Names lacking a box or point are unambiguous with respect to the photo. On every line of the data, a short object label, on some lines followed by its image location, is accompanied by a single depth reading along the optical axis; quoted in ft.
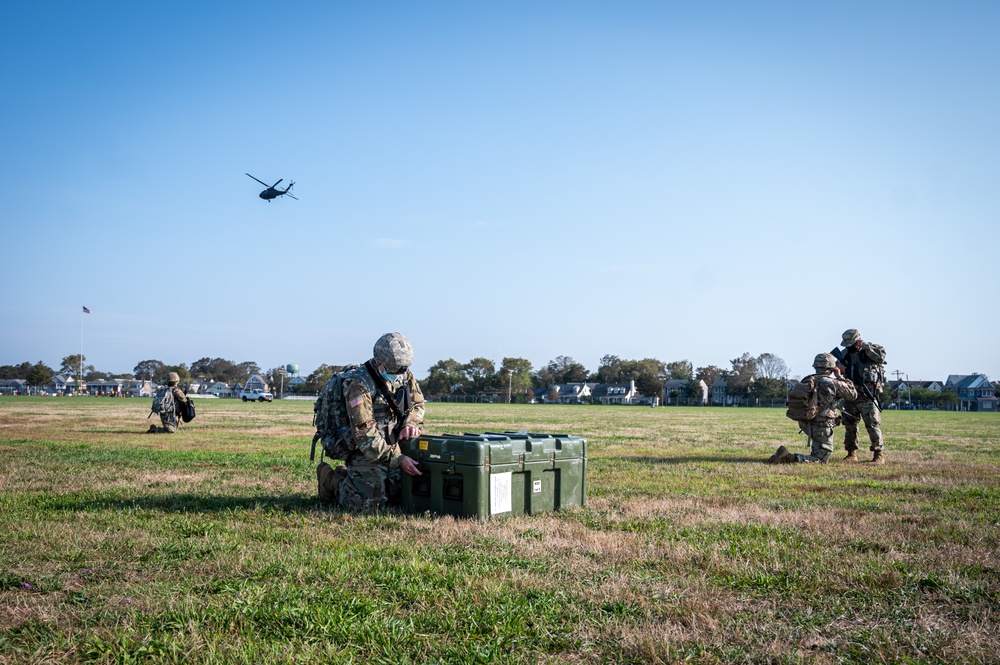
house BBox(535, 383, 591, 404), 536.42
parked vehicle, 294.25
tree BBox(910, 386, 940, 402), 395.75
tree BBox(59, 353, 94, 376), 614.75
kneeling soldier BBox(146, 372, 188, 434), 69.26
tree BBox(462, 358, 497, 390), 495.00
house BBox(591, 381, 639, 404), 522.06
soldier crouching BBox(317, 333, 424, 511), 25.09
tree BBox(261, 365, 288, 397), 595.31
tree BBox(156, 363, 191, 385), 606.96
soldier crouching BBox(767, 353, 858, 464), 43.62
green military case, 23.45
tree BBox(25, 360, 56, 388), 517.84
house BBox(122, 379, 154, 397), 578.66
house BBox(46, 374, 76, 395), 568.41
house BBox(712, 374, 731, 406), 512.63
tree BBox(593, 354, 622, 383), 561.84
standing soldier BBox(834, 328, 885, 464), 46.76
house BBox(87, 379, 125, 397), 597.52
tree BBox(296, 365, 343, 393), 508.04
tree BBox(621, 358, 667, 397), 481.87
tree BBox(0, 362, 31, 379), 590.14
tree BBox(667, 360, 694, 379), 594.24
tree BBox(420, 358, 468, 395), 483.92
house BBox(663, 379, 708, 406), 458.09
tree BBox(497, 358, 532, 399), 495.41
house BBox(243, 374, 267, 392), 549.54
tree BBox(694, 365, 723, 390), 560.20
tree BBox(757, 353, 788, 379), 508.37
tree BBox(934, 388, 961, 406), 396.51
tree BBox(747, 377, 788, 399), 418.51
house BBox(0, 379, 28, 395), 534.78
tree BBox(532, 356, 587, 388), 588.50
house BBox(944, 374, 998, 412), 449.06
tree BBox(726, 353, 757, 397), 470.80
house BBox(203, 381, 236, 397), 556.10
